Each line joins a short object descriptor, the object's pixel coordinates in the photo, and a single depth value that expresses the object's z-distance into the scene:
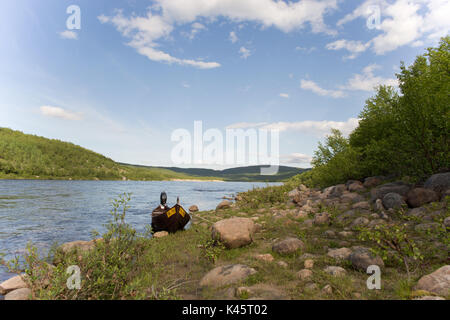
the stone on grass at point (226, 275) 6.43
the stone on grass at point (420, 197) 11.27
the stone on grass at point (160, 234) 14.16
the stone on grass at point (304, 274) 6.19
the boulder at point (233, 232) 9.75
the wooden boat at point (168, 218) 14.61
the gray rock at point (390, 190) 13.47
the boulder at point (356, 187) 18.23
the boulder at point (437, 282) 4.59
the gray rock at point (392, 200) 12.02
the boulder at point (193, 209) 26.31
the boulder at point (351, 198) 15.59
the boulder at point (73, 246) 10.38
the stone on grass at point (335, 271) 6.09
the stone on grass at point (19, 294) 6.03
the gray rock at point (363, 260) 6.52
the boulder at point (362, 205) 13.45
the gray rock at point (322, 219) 12.40
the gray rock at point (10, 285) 7.09
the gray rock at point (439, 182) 11.41
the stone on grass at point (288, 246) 8.53
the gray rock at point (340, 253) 7.43
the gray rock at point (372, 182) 18.19
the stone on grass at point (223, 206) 25.75
